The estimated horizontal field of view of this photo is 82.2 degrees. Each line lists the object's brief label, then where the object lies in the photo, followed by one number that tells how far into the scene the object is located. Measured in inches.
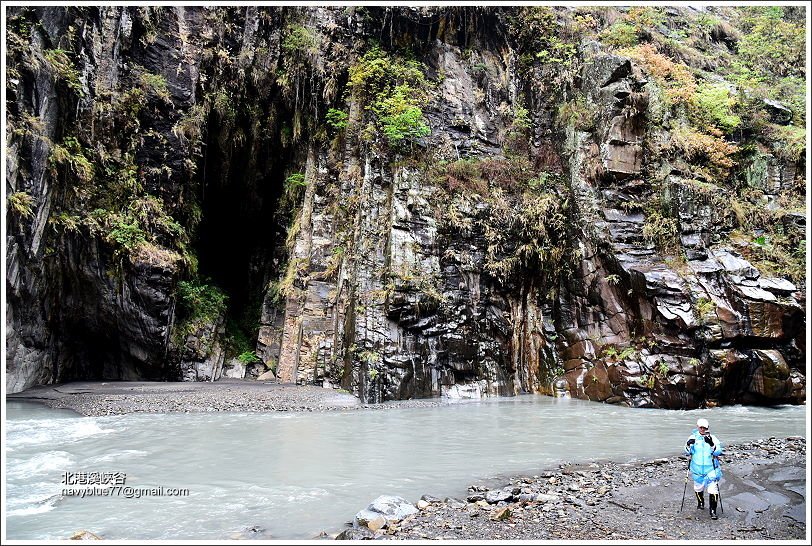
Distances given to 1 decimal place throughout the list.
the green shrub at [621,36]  793.6
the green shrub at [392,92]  683.4
